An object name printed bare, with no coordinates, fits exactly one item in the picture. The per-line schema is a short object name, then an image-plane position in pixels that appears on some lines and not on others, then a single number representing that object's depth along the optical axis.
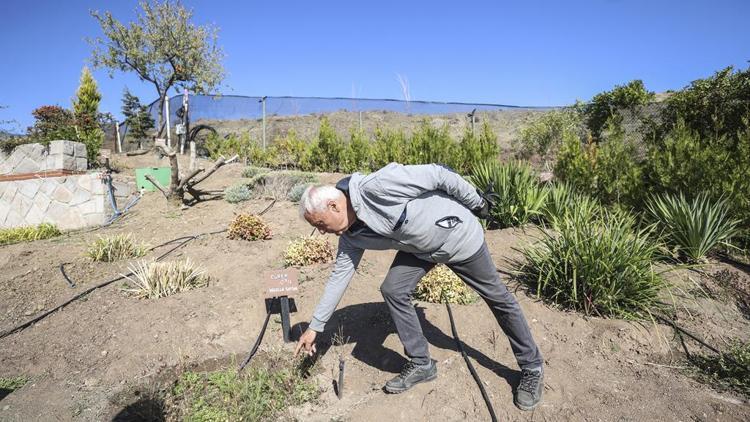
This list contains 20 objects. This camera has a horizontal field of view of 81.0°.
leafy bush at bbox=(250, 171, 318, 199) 9.12
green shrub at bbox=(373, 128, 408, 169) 9.86
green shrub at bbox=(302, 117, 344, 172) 11.62
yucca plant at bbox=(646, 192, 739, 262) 4.83
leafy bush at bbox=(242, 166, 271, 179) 10.61
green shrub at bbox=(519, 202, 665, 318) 3.75
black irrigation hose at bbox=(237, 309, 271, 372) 3.33
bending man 2.35
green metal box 11.23
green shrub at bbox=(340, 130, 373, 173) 10.85
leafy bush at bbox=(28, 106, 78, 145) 10.88
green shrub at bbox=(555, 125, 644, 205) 6.16
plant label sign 3.63
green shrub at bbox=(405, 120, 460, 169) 9.04
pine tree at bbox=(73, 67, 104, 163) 16.97
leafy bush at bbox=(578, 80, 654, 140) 11.48
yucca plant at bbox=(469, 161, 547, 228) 5.98
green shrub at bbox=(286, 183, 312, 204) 8.30
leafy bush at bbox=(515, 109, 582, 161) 13.04
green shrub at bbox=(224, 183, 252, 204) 9.04
